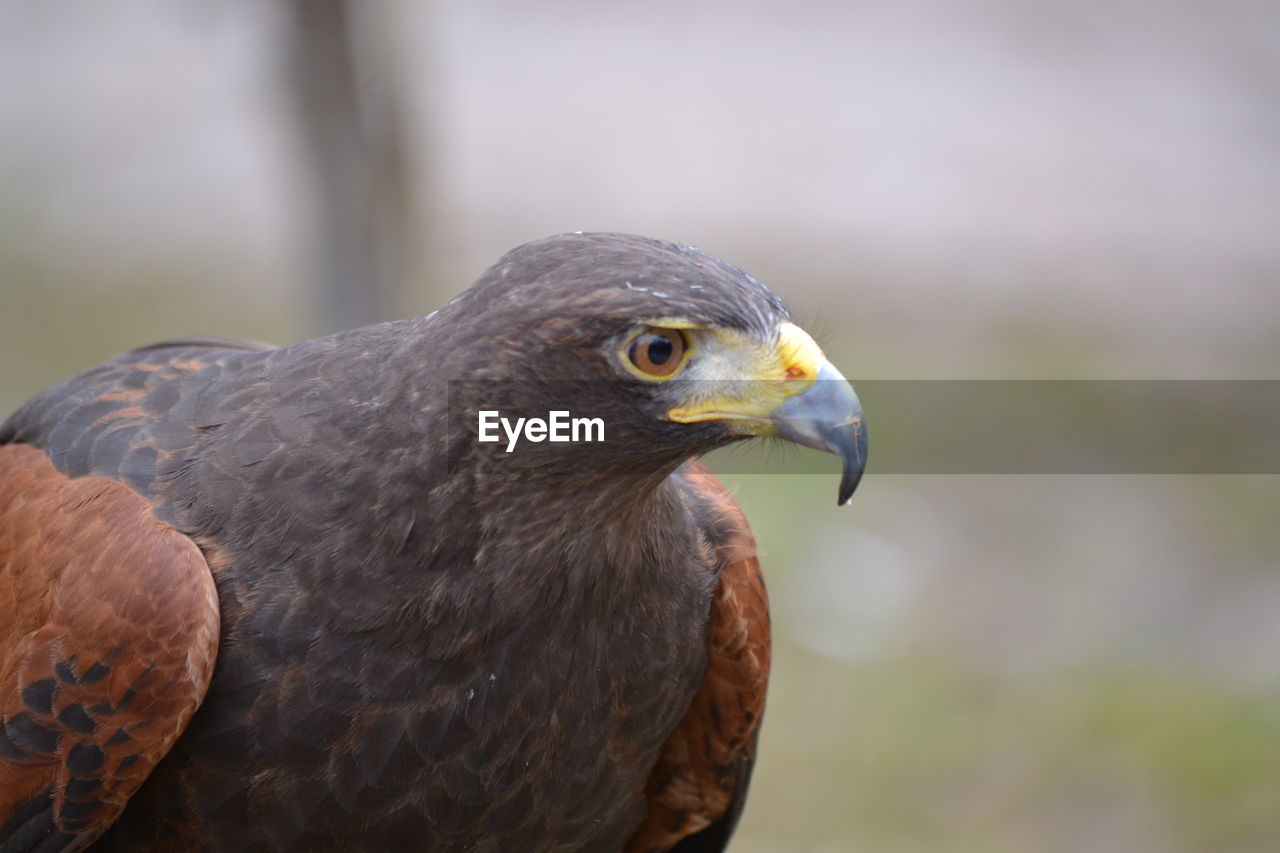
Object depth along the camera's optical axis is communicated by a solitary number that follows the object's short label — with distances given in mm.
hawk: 5656
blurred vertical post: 12187
